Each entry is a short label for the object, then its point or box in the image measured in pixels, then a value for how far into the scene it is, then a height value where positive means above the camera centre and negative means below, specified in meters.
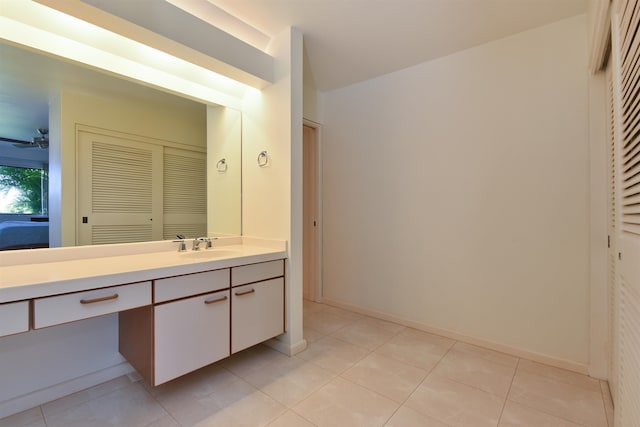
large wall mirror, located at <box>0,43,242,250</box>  1.53 +0.35
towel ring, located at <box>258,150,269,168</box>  2.29 +0.43
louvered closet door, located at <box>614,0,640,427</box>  0.88 +0.02
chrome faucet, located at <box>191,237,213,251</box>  2.15 -0.24
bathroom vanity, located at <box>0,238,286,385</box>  1.17 -0.43
